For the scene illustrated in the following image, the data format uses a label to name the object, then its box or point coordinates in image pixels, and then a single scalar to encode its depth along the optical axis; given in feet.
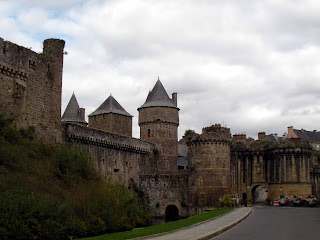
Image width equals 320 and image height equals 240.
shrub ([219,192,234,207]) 112.98
